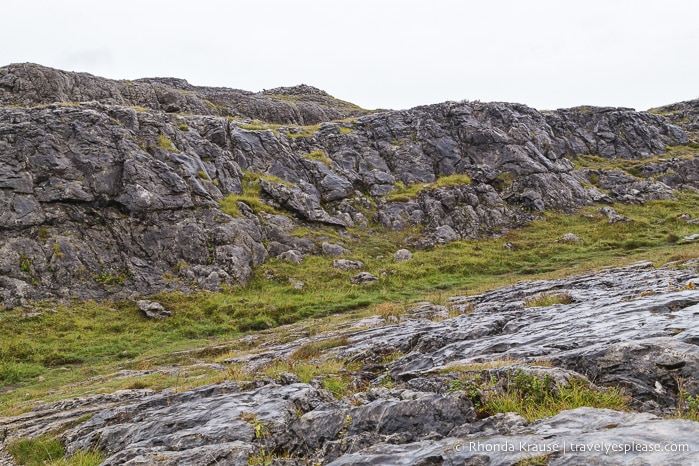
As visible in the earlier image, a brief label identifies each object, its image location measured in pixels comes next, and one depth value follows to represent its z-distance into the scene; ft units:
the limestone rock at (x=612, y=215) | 154.40
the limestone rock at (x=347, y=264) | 124.57
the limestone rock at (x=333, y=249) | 134.00
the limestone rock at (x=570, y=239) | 138.72
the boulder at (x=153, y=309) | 93.21
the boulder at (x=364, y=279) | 112.88
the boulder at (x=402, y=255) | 132.20
